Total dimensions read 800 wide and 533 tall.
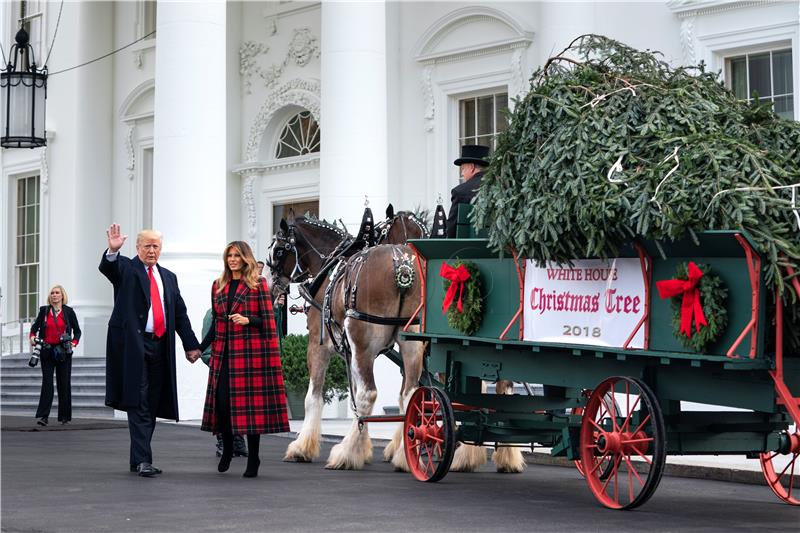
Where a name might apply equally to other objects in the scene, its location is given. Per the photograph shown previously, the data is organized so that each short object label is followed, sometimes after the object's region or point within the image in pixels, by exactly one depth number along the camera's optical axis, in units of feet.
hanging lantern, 60.64
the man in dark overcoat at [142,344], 35.17
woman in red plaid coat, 35.04
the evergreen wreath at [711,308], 24.67
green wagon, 24.71
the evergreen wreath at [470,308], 31.45
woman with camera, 61.21
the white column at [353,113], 63.87
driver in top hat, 35.68
